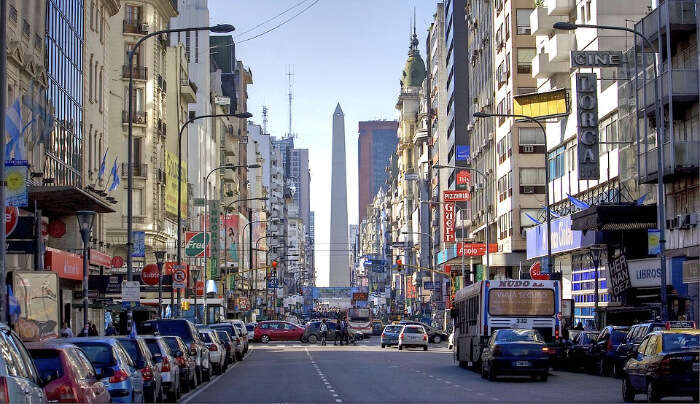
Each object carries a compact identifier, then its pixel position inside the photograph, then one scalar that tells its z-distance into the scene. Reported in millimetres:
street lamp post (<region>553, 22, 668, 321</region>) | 37500
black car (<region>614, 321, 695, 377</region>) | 32141
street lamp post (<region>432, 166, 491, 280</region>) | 70825
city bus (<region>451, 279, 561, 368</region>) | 38906
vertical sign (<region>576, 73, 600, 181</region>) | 55812
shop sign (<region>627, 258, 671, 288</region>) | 48738
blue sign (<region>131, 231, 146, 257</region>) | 69062
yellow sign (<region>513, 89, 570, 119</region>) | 65250
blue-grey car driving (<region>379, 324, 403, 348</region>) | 72188
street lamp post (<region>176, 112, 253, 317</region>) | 52306
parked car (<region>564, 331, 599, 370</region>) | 40375
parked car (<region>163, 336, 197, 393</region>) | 29875
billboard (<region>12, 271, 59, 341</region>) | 29359
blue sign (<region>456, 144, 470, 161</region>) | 104812
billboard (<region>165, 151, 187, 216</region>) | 77625
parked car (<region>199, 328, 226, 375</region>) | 39906
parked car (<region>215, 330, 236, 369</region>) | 46962
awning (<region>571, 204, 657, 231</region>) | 49938
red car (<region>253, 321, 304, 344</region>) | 84438
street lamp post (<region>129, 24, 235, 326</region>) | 39312
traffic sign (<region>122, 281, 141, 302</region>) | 39875
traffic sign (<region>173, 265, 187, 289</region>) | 52425
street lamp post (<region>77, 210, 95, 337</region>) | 36000
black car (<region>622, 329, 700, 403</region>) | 21984
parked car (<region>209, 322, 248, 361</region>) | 52656
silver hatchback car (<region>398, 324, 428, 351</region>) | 68000
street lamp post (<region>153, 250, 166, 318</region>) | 51250
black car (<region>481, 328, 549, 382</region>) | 33531
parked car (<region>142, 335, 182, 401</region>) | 25344
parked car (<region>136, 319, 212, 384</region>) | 36000
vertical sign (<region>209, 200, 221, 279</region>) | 97750
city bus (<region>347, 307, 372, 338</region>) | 95938
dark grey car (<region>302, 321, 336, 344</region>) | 82062
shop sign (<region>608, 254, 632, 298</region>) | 53000
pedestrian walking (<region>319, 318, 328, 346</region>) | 79625
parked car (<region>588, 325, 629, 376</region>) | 36625
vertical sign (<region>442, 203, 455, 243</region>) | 107750
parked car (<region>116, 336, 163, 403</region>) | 22109
